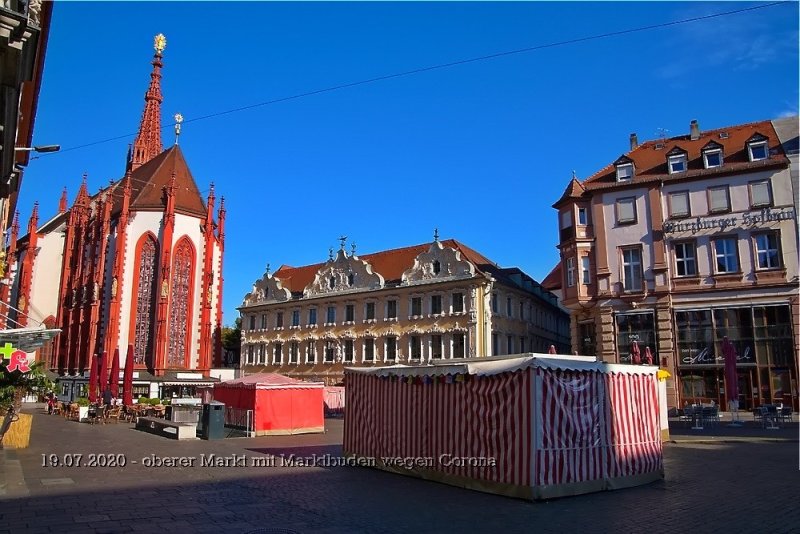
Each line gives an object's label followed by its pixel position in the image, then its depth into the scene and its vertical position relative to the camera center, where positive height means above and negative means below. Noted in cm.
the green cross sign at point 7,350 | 1783 +98
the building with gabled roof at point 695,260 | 3284 +688
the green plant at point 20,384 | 1748 +1
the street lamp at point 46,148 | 1213 +454
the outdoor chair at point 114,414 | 3203 -150
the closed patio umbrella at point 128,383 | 3438 +7
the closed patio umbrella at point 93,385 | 3606 -4
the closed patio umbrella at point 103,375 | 3400 +51
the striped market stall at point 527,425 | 1148 -83
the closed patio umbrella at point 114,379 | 3466 +29
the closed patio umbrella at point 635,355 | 2202 +102
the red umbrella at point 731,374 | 2595 +39
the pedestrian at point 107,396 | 3640 -71
